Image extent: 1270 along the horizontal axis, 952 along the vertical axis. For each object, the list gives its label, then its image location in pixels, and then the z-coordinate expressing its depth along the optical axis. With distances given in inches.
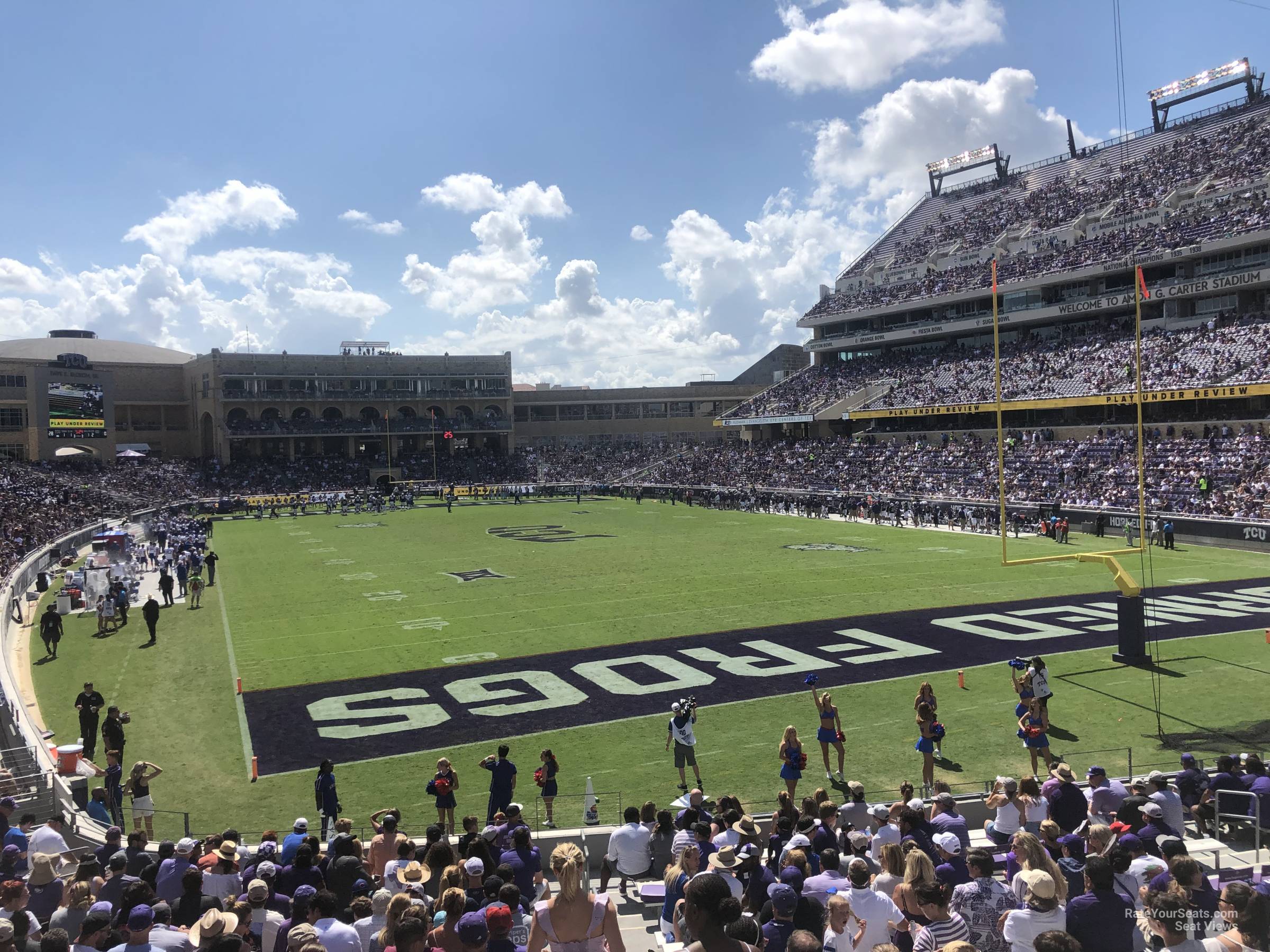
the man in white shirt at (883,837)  300.4
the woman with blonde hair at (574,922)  214.2
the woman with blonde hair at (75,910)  241.6
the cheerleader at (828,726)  470.0
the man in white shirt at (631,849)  321.4
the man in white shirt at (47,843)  336.5
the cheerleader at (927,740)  452.4
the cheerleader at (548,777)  422.3
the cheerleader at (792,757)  424.8
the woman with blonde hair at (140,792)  421.1
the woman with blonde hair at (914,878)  212.8
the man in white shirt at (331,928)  217.6
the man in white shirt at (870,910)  213.9
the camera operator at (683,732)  468.8
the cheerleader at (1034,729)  460.4
